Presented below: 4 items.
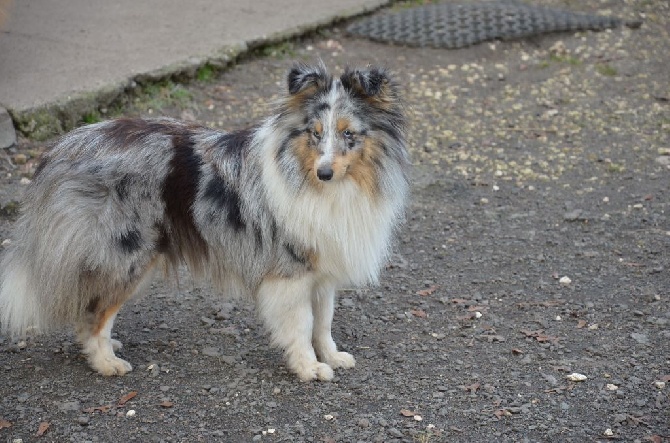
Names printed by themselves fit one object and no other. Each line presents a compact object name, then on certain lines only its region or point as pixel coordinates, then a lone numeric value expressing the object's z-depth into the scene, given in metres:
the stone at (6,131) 6.89
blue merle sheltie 4.48
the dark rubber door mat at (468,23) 9.27
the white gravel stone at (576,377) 4.69
